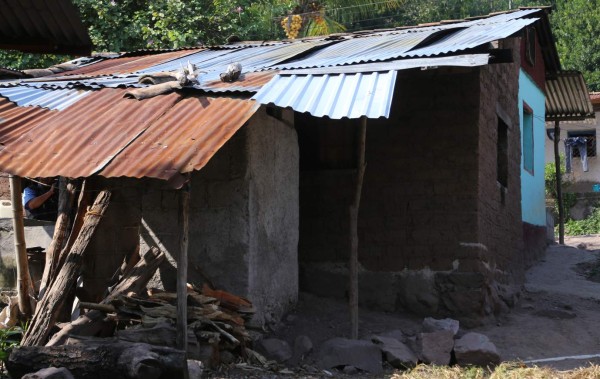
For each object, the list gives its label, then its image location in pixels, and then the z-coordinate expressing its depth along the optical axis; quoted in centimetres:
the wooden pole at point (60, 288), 721
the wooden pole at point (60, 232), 765
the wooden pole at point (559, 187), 1722
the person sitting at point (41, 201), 1014
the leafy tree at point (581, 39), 2964
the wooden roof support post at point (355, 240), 780
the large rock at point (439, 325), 813
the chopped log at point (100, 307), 696
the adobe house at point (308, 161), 691
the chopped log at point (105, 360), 579
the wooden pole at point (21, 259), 792
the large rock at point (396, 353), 737
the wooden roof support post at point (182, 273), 661
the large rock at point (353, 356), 731
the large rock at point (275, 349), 734
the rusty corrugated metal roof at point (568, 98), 1548
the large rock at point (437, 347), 736
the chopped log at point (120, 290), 691
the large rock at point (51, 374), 559
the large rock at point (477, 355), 736
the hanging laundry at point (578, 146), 2602
